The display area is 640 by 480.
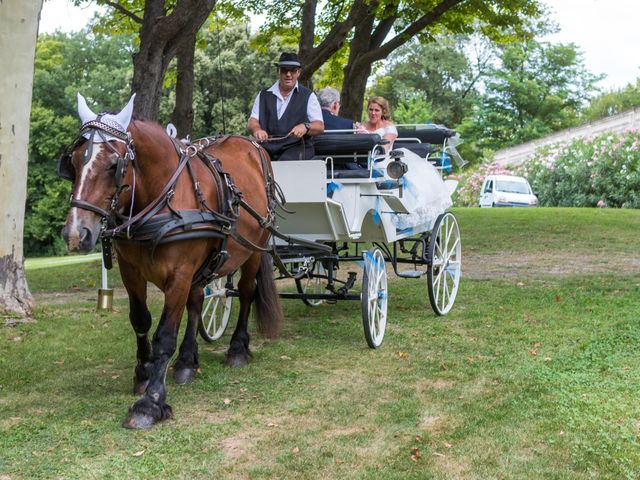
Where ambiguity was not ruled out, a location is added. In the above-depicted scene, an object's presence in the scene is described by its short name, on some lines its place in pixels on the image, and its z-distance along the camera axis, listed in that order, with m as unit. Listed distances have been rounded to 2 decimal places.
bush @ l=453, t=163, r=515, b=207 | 37.97
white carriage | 7.43
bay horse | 4.99
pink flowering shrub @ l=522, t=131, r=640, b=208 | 28.70
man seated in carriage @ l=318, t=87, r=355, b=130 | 8.52
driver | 7.65
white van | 32.34
